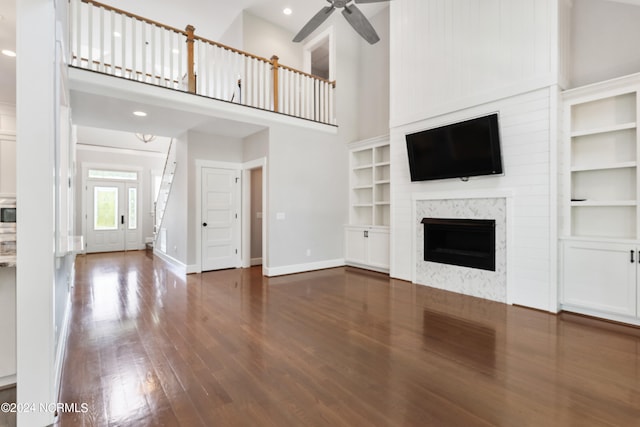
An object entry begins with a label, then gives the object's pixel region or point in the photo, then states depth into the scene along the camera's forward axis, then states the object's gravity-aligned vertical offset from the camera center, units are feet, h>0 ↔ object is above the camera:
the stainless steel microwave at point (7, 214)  11.41 -0.03
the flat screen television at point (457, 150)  13.03 +2.95
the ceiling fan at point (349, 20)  12.06 +8.15
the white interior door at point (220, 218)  19.79 -0.37
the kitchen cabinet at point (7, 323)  6.61 -2.42
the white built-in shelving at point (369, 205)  19.27 +0.52
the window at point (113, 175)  28.50 +3.76
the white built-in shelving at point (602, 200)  10.56 +0.44
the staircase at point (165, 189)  22.42 +1.95
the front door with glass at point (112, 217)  28.17 -0.37
